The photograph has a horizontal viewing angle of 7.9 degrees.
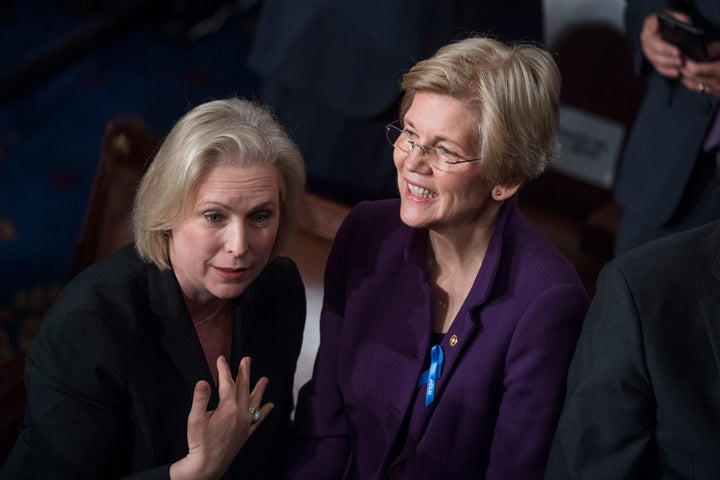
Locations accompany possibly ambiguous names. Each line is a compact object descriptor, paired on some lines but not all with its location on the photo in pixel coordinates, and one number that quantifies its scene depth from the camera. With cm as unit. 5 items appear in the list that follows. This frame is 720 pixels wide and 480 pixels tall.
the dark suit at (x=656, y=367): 679
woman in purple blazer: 693
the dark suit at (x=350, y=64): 757
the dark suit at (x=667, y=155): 750
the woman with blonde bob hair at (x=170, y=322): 691
